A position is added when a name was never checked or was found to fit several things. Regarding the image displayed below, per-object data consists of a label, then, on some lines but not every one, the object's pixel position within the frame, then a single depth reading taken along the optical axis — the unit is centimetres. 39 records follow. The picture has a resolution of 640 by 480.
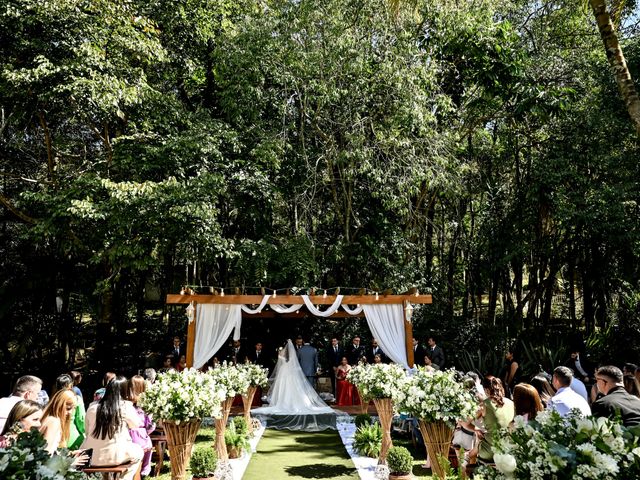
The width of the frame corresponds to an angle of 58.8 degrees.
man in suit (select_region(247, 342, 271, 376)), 1410
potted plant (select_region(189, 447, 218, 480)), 629
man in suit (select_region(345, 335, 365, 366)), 1313
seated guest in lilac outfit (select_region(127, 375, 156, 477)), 589
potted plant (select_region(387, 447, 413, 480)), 634
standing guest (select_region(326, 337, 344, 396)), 1326
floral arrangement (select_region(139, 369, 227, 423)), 520
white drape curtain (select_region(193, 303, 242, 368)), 1143
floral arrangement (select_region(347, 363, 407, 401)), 689
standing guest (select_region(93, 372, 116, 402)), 680
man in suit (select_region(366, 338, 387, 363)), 1309
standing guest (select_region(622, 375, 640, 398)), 643
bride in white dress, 1081
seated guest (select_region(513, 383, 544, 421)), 479
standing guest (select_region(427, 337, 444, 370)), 1257
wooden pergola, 1137
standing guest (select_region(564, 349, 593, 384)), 1102
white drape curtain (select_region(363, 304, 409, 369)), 1184
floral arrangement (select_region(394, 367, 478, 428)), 505
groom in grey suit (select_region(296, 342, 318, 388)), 1268
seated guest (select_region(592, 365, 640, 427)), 424
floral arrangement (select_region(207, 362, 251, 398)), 743
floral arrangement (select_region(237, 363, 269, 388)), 929
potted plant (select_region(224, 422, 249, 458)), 789
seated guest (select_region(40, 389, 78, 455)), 442
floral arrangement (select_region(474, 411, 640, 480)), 259
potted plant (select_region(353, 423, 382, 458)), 809
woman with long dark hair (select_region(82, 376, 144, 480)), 488
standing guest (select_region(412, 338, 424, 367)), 1321
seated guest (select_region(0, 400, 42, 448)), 414
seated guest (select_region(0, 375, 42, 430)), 505
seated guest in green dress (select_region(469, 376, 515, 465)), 511
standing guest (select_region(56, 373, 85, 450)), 600
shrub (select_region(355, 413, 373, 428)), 891
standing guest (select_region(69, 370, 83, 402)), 778
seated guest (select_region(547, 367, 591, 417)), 502
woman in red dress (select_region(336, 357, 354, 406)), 1245
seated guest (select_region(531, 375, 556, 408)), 608
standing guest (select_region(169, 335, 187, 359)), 1273
